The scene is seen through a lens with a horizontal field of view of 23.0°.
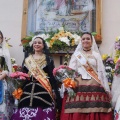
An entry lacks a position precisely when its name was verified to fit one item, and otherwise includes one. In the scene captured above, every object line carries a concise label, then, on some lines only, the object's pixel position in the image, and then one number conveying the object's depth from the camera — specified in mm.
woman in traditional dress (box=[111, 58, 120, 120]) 2766
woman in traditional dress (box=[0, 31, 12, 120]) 3004
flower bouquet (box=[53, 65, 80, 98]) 2814
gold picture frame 3794
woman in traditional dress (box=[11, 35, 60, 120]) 2889
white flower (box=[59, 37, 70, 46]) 3623
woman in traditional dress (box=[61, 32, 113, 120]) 2771
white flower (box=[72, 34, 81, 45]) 3635
